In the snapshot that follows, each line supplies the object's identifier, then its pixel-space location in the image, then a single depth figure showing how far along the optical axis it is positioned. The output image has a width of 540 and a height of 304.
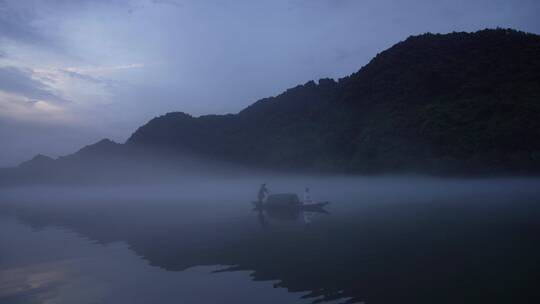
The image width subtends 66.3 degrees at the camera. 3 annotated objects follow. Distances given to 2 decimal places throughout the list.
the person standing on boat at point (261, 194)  35.17
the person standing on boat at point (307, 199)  32.44
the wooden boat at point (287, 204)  31.58
